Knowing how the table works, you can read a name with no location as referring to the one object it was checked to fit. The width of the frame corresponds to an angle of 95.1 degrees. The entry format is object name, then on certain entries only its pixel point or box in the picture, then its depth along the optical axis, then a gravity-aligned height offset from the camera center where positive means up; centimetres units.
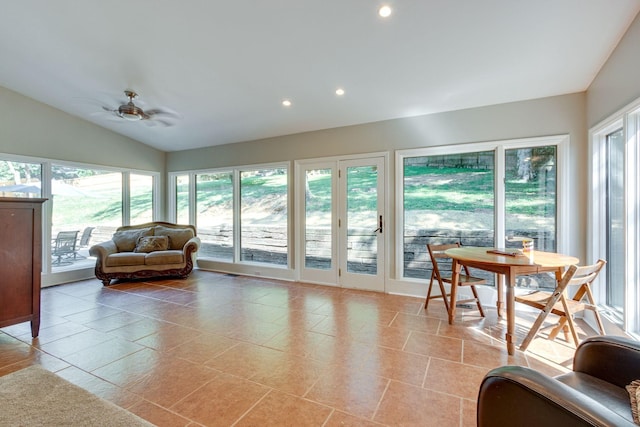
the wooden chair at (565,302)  227 -76
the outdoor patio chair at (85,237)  531 -41
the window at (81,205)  495 +19
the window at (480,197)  353 +23
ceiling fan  354 +131
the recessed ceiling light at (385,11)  234 +165
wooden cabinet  259 -42
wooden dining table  250 -45
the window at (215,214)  593 +2
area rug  140 -99
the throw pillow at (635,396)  94 -61
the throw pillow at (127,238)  536 -44
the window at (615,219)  273 -4
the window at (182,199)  647 +36
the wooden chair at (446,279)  317 -72
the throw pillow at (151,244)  531 -54
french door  445 -12
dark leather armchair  88 -64
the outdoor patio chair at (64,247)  495 -56
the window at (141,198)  607 +36
